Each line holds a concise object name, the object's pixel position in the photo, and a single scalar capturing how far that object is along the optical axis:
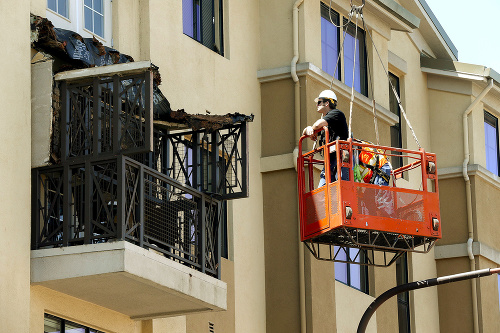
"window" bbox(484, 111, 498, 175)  29.45
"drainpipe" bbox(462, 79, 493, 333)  27.17
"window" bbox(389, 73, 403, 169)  27.44
